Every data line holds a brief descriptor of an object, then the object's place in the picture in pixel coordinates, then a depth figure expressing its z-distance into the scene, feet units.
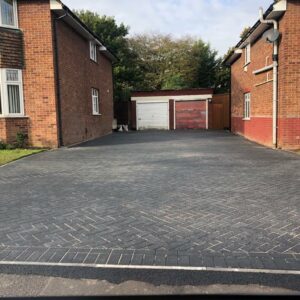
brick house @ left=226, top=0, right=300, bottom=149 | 41.52
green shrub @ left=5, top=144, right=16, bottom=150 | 45.55
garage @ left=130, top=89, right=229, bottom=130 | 94.68
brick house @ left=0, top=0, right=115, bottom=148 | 45.19
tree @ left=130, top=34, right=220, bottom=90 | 131.95
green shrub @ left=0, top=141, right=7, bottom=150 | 45.30
